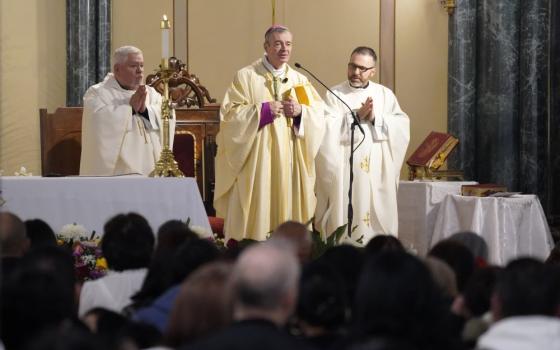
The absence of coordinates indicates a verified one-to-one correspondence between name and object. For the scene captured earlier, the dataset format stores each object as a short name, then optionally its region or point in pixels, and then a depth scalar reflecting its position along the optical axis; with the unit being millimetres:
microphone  14098
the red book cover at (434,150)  16557
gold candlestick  13210
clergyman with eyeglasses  15400
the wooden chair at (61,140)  16349
